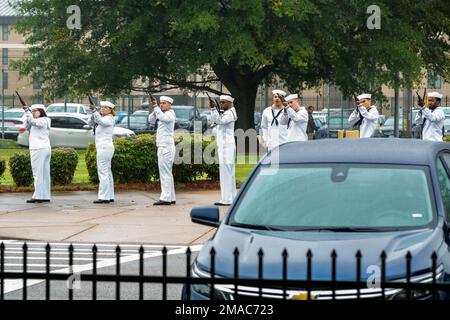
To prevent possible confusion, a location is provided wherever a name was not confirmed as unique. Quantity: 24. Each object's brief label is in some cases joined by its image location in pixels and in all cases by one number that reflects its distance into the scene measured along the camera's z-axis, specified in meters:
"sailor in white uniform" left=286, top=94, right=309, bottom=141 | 21.03
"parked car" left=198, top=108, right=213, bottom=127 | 61.21
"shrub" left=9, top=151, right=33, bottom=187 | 24.02
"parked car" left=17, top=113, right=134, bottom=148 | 45.78
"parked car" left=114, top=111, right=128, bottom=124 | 61.36
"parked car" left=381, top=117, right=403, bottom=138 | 51.25
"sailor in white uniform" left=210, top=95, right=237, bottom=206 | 20.80
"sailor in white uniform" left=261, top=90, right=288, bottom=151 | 21.50
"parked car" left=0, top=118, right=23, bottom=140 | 53.19
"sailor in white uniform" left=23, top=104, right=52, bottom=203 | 21.58
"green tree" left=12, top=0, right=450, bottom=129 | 37.00
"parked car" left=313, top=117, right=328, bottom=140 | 50.65
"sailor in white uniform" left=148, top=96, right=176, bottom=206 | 20.84
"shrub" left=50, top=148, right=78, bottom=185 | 24.17
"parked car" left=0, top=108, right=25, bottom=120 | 57.50
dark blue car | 7.24
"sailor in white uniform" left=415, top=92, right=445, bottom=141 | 22.12
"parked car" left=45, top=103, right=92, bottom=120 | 63.56
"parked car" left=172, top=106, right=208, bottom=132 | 54.99
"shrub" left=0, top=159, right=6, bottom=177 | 23.99
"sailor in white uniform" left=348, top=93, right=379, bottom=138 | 21.66
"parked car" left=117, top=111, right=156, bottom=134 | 54.53
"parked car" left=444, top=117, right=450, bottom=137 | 52.11
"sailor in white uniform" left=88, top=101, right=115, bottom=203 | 21.50
